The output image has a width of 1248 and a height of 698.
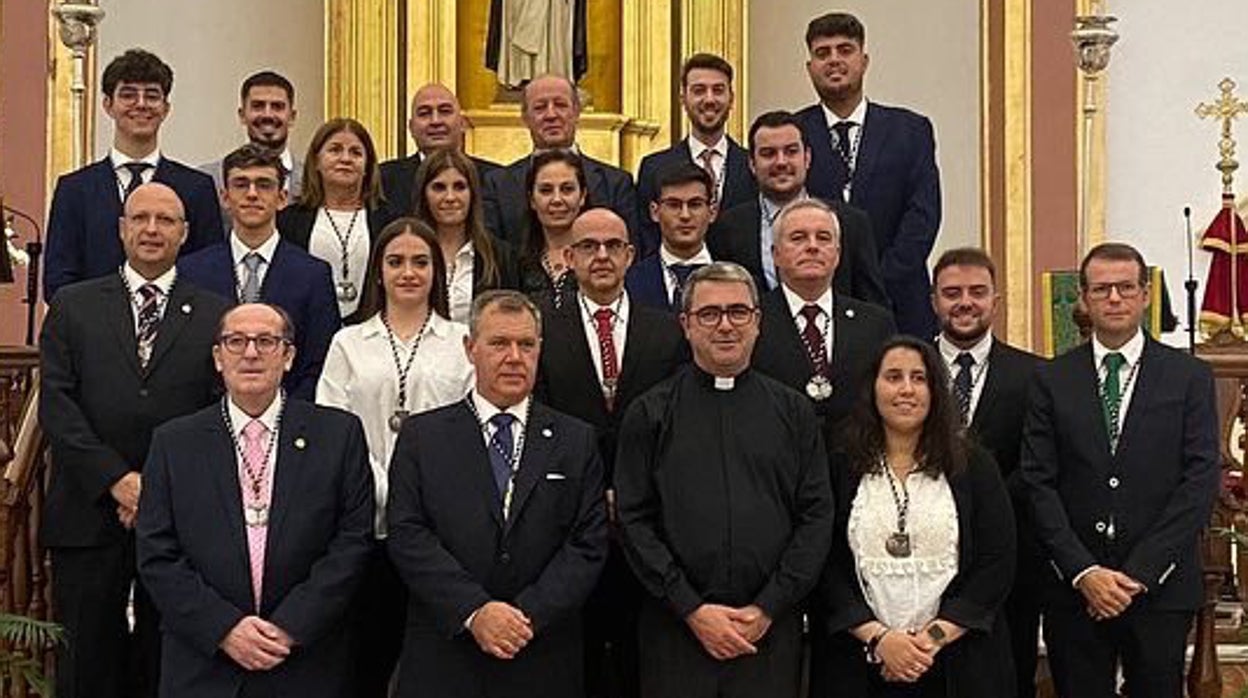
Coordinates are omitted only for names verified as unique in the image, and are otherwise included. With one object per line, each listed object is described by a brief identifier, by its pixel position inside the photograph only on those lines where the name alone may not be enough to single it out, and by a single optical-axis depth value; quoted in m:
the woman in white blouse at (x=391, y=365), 5.67
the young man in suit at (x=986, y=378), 5.96
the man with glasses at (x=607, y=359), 5.79
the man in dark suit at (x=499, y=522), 5.30
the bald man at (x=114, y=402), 5.69
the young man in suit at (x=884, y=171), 6.70
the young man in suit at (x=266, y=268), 5.96
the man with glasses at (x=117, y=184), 6.29
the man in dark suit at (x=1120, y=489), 5.61
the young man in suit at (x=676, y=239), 6.12
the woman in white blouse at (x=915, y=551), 5.44
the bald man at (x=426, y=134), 6.82
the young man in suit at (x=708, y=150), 6.76
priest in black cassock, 5.34
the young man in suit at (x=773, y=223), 6.29
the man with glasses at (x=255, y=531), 5.22
